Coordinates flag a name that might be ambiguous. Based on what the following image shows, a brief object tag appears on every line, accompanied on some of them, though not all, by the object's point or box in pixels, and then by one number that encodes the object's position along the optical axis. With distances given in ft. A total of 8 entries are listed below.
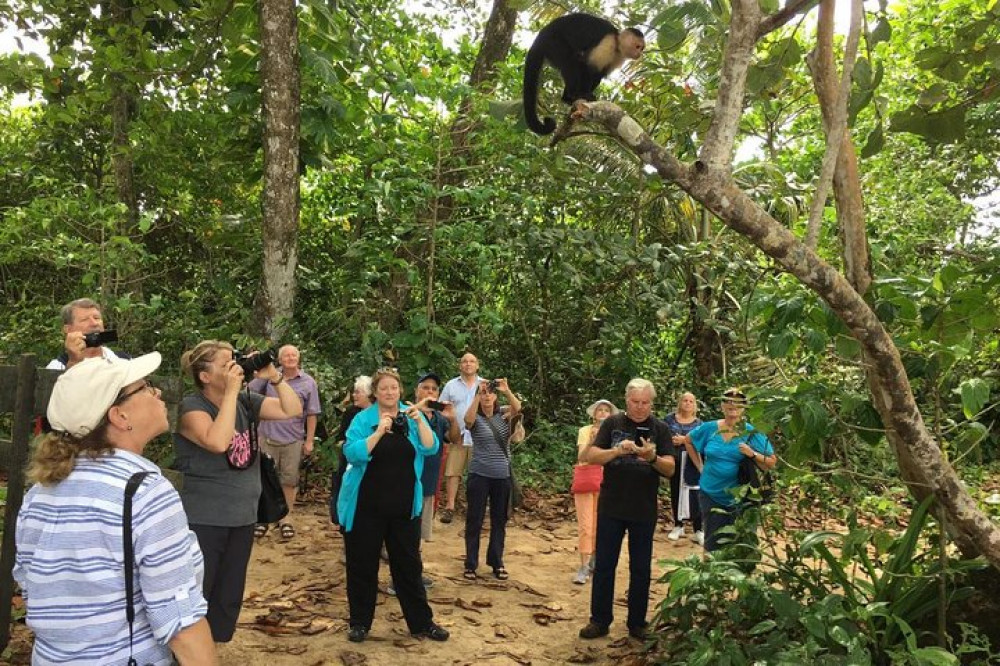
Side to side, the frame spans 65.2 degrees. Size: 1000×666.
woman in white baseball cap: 5.80
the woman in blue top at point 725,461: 17.34
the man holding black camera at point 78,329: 13.69
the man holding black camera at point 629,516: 16.16
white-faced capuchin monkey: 18.08
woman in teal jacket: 14.99
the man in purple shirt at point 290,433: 22.17
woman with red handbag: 20.21
